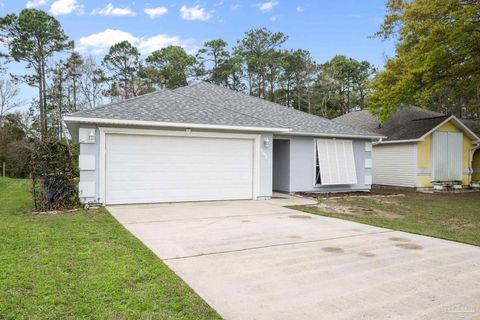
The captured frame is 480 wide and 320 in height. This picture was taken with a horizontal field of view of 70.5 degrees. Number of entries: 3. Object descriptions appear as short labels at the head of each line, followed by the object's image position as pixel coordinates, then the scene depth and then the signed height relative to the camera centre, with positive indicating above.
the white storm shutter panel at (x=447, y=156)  16.69 +0.42
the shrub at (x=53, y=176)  8.84 -0.35
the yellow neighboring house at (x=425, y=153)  16.31 +0.55
